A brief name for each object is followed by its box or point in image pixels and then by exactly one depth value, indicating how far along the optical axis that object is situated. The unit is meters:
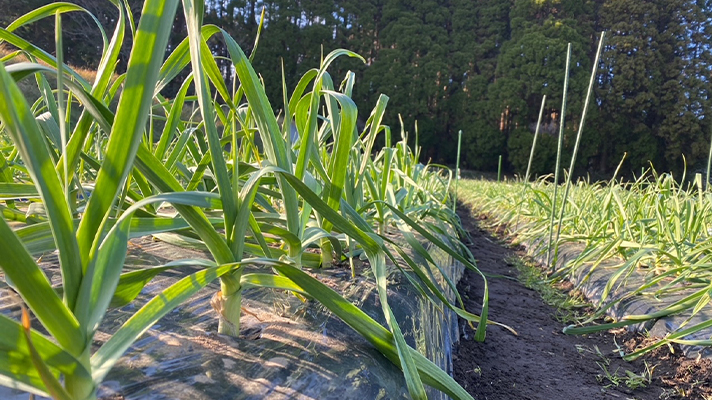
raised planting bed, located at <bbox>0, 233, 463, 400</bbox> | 0.45
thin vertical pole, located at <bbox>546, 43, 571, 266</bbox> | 2.10
